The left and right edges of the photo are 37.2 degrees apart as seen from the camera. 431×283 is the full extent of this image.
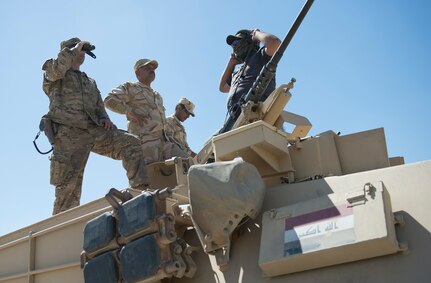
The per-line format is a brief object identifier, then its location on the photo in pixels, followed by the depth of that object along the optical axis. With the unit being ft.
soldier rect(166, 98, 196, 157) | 26.68
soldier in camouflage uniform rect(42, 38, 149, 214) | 20.58
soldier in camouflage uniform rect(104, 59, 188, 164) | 23.07
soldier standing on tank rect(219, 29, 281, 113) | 18.30
